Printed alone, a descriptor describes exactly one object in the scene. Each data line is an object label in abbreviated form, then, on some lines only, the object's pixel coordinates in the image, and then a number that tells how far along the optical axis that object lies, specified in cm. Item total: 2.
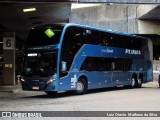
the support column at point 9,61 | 2991
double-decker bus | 1941
